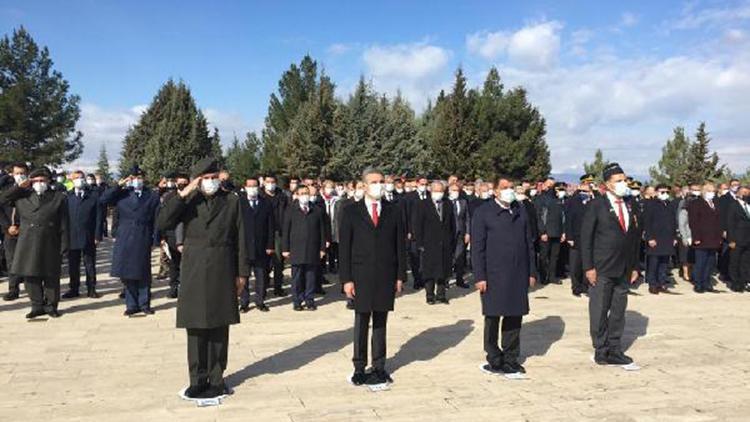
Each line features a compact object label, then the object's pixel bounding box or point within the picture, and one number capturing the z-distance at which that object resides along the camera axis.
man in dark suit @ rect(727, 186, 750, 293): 12.10
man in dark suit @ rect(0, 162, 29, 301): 9.80
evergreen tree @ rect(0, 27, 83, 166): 36.16
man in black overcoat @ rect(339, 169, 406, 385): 5.82
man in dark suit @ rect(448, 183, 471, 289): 11.90
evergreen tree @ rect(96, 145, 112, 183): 68.43
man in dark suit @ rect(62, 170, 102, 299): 10.34
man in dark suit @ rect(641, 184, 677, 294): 11.78
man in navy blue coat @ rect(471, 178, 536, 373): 6.15
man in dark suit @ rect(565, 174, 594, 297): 11.46
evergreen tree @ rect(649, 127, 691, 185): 41.94
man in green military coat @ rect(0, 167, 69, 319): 8.62
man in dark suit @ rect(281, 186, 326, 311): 9.65
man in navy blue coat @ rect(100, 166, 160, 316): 9.03
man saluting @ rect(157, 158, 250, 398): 5.24
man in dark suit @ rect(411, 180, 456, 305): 10.30
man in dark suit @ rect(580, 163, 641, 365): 6.62
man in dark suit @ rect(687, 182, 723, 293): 11.78
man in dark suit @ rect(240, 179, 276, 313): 9.53
